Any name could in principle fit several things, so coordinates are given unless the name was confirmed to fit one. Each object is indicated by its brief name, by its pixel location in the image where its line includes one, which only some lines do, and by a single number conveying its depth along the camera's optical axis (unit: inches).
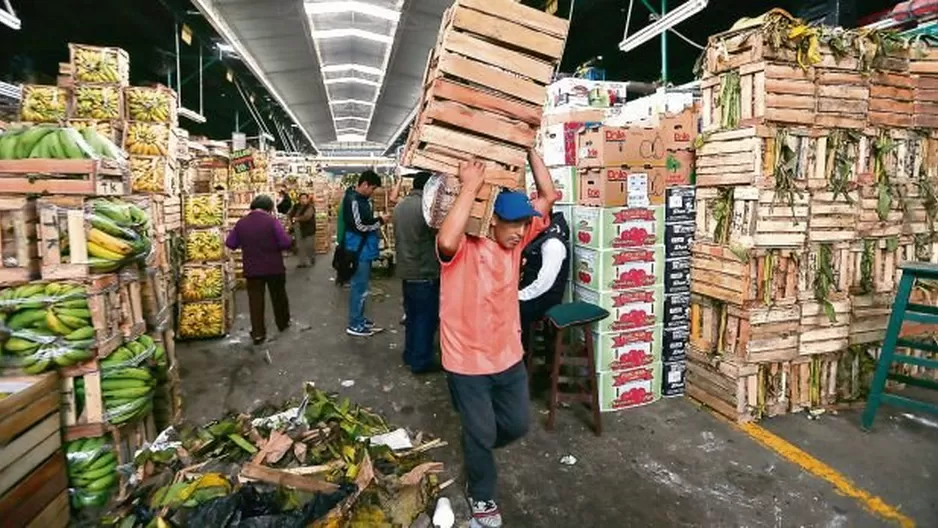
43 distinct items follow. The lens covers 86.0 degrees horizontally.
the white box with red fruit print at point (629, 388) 194.4
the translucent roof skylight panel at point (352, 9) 450.5
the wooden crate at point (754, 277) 178.7
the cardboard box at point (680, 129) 199.0
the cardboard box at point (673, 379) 205.3
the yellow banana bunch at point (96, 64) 269.1
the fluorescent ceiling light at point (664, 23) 254.4
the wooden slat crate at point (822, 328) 187.2
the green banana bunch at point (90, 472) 132.5
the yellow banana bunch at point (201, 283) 290.2
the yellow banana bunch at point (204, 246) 294.0
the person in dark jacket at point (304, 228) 545.3
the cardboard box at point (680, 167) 199.9
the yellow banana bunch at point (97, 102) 270.4
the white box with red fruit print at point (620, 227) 189.5
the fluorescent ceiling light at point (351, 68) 692.7
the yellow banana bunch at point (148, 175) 271.3
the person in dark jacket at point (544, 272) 187.5
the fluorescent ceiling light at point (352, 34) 529.3
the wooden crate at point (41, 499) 106.4
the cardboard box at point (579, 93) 231.8
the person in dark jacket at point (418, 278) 235.9
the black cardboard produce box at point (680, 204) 199.2
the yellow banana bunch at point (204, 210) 299.0
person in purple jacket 275.7
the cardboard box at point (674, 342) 204.4
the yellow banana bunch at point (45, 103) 271.7
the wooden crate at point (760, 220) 176.6
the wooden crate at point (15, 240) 128.1
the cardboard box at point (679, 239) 200.8
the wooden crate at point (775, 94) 171.6
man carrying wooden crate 117.2
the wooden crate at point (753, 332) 179.5
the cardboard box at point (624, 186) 188.4
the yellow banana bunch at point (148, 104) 283.7
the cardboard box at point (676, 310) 203.3
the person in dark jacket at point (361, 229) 288.8
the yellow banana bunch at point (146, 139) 277.9
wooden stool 174.7
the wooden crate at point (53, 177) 132.6
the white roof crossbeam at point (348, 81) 773.9
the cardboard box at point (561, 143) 219.6
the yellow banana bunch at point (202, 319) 289.4
